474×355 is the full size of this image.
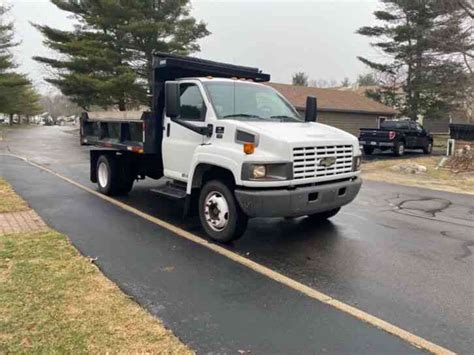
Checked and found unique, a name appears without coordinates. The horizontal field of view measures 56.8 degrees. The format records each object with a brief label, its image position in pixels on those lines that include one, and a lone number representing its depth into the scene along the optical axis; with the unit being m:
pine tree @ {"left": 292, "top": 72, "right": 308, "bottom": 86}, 53.41
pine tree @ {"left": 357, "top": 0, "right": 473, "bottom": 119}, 31.53
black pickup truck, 22.09
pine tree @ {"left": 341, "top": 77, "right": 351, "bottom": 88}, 81.72
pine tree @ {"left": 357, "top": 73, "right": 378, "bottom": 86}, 62.09
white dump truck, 5.46
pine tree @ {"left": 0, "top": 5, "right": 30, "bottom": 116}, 43.58
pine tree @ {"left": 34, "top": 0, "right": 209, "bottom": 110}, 30.83
